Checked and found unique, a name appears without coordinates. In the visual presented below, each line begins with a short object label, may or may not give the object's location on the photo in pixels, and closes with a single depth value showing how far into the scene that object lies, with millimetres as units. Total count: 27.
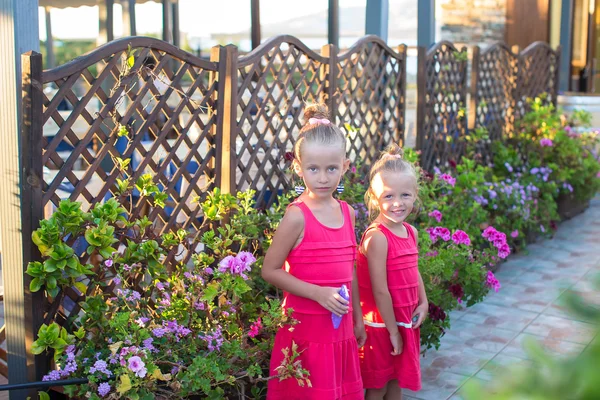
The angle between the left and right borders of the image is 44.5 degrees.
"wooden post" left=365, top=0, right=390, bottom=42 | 6094
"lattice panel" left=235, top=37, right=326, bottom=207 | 3680
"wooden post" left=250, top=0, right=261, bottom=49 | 6113
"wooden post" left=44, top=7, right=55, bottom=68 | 9945
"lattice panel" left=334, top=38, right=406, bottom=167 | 4684
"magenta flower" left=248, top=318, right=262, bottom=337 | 2900
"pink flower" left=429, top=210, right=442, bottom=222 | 4438
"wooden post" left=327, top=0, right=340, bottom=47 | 6500
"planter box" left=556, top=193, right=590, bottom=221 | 7391
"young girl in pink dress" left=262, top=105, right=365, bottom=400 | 2623
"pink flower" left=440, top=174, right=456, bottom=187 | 5027
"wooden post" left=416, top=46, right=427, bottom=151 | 5645
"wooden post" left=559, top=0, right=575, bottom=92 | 10578
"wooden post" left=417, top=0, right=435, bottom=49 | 6938
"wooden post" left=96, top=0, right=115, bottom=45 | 6723
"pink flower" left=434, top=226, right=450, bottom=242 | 4137
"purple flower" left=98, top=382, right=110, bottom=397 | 2412
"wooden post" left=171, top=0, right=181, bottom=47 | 8266
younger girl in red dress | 2865
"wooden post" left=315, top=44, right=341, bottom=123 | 4438
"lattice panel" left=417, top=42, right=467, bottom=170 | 5783
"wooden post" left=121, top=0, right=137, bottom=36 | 6645
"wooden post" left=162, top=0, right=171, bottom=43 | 7488
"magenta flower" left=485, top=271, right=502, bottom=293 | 4113
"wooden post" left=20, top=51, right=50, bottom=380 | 2484
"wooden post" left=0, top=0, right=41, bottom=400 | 2564
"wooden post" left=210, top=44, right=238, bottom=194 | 3488
